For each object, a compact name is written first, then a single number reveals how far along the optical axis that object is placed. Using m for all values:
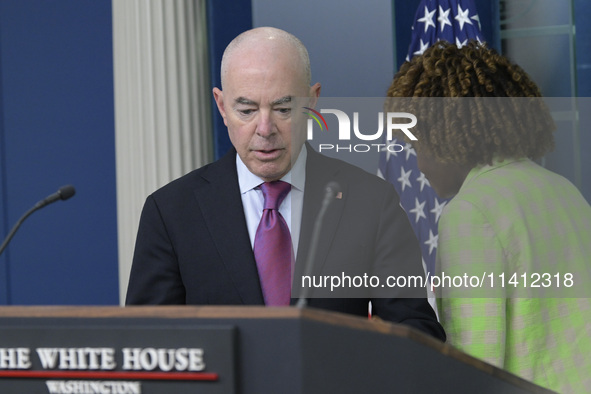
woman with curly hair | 5.95
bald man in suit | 6.04
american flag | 6.19
